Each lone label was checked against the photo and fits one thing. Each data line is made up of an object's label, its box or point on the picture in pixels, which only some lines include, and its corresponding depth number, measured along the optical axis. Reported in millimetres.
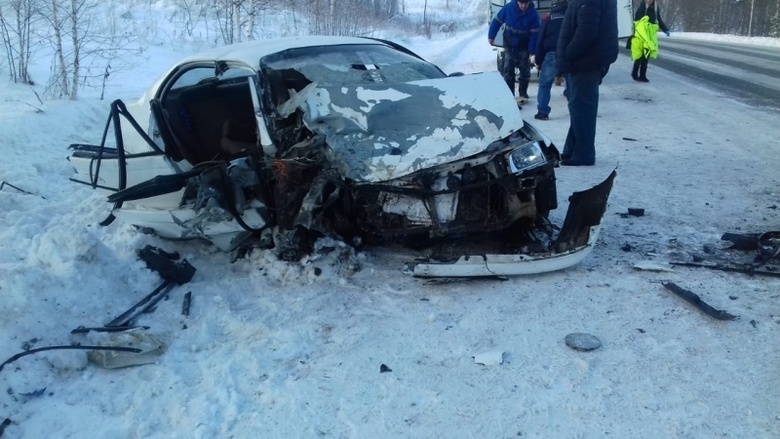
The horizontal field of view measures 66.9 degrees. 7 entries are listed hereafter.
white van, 11172
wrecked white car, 3648
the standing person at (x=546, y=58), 8322
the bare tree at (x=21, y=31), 10555
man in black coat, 5785
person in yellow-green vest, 11250
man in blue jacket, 9188
